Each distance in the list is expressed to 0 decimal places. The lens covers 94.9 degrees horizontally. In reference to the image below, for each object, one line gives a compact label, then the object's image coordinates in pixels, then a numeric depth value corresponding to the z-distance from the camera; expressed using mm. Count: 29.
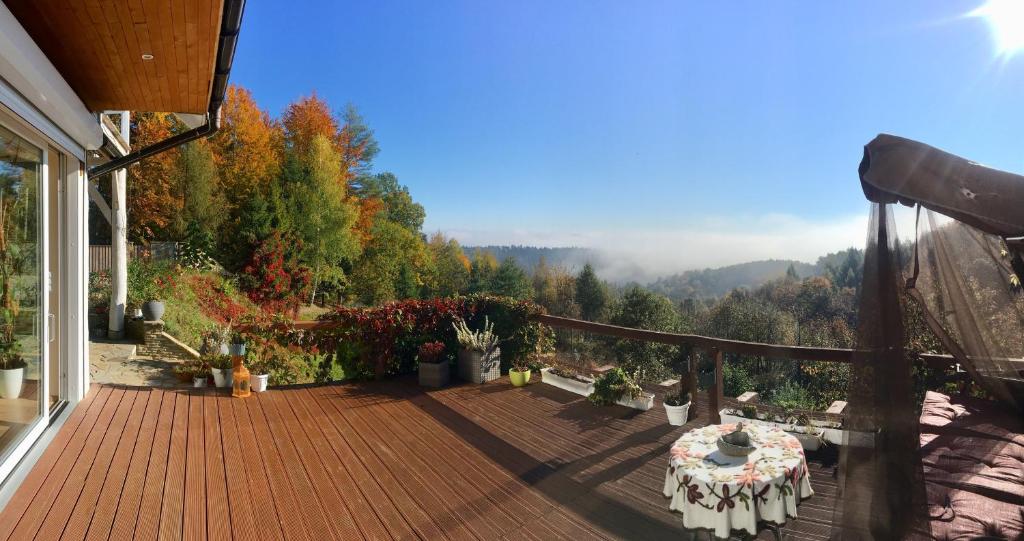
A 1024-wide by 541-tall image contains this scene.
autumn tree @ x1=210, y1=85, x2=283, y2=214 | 15672
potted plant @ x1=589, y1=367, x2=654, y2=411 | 4160
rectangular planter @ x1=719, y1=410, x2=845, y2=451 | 3098
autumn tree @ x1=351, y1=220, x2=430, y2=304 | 20594
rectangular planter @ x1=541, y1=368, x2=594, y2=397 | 4699
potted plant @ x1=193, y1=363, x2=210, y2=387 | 4613
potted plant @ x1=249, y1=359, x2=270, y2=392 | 4516
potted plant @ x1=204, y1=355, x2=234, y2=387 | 4559
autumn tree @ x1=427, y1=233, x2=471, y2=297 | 28859
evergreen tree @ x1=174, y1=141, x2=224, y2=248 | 13727
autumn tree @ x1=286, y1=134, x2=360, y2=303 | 16141
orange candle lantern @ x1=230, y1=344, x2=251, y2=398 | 4324
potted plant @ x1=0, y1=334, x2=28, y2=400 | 2582
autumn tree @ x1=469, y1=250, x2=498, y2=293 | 34625
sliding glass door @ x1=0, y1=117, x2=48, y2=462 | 2570
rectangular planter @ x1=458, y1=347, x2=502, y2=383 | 5125
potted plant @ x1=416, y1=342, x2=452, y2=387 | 4953
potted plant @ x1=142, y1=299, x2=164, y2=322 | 6266
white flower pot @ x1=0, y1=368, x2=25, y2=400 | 2566
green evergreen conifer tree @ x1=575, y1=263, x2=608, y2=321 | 32812
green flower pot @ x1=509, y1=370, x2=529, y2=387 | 5000
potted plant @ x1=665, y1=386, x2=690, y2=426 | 3713
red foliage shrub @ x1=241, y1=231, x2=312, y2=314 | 13688
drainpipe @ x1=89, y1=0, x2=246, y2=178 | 2268
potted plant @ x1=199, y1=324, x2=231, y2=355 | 5438
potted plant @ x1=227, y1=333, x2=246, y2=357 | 5105
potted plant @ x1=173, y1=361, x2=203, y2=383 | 4766
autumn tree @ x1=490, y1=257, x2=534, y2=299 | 33906
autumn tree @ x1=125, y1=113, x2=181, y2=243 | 13781
